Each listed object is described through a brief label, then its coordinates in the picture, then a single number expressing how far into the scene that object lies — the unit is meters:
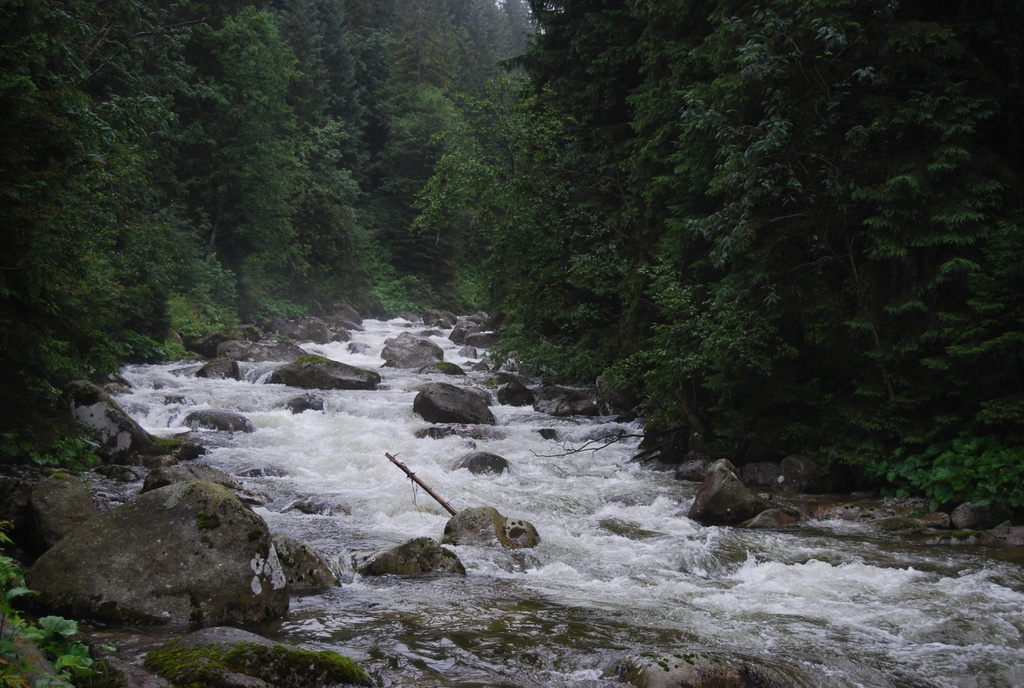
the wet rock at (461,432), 13.91
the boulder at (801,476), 10.75
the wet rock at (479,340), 28.20
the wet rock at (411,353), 23.36
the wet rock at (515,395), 18.14
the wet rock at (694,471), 11.99
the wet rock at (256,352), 21.55
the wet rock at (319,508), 9.27
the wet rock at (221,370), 18.25
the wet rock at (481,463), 11.82
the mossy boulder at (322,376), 17.94
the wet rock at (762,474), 11.33
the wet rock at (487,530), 8.14
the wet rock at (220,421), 13.55
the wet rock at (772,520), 9.25
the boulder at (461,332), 30.66
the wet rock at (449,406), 15.29
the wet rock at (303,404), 15.32
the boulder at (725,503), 9.45
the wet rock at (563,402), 17.05
